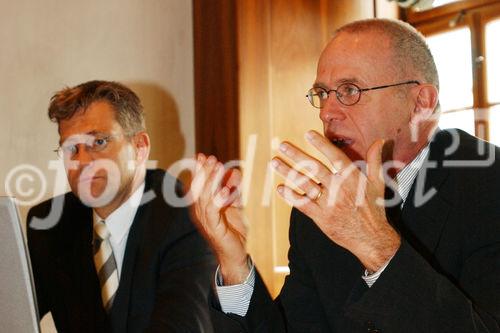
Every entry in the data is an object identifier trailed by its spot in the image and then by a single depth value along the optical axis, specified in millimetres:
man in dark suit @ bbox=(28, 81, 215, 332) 2623
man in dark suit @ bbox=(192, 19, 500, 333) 2104
